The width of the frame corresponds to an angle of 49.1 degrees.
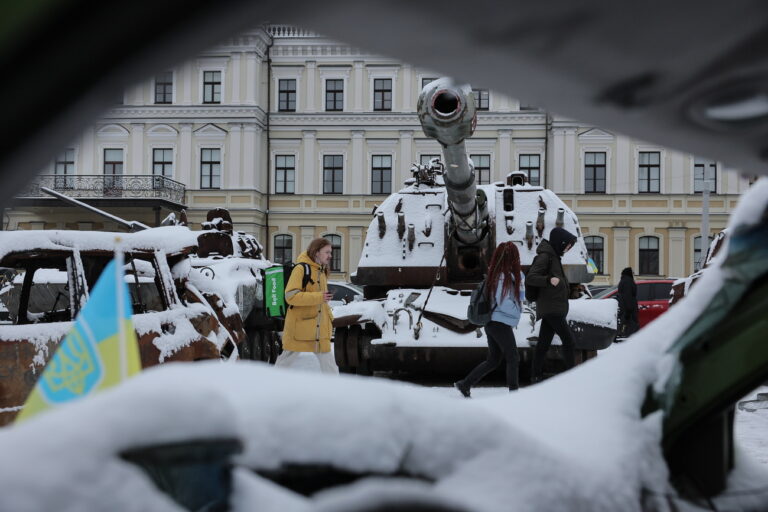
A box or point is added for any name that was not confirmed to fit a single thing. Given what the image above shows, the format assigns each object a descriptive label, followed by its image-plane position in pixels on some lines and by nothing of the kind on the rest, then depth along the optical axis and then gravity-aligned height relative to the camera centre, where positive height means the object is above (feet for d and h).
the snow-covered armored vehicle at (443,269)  29.22 -0.47
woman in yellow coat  22.72 -1.59
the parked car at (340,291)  65.41 -2.72
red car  60.44 -2.58
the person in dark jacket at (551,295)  25.90 -1.10
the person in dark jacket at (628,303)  51.06 -2.62
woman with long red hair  24.23 -1.50
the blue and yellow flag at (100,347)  5.91 -0.68
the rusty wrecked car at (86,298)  15.17 -1.29
